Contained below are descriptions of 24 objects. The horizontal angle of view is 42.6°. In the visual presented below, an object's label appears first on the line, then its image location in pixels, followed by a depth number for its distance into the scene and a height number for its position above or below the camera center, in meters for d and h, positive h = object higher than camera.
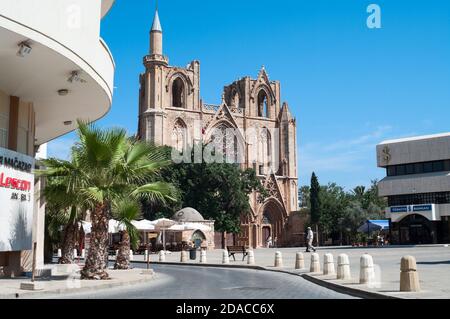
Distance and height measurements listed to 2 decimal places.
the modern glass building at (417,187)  58.16 +4.84
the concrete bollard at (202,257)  29.95 -1.11
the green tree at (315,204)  73.94 +3.91
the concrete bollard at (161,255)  33.27 -1.14
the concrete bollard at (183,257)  31.90 -1.18
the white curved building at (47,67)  13.61 +4.56
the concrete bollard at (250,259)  27.30 -1.14
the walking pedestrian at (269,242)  73.44 -0.89
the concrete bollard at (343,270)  15.96 -0.98
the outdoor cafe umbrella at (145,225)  36.50 +0.69
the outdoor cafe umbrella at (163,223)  35.86 +0.78
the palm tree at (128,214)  18.65 +0.72
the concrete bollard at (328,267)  17.86 -1.00
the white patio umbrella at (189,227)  42.81 +0.66
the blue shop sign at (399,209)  60.00 +2.60
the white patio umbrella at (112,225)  30.85 +0.56
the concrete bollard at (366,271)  14.23 -0.90
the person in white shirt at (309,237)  36.45 -0.14
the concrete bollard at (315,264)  19.34 -0.99
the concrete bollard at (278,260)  24.14 -1.05
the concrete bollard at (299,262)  22.02 -1.03
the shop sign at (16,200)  16.34 +1.08
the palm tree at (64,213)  16.84 +0.88
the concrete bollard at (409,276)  11.88 -0.86
